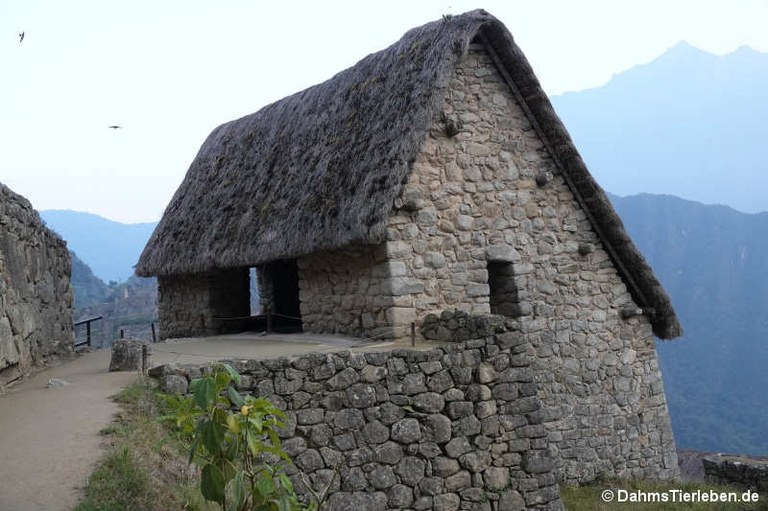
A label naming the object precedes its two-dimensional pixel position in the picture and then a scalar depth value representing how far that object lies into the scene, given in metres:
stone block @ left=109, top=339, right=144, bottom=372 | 7.97
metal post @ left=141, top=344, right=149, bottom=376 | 7.76
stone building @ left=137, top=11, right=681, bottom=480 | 8.56
